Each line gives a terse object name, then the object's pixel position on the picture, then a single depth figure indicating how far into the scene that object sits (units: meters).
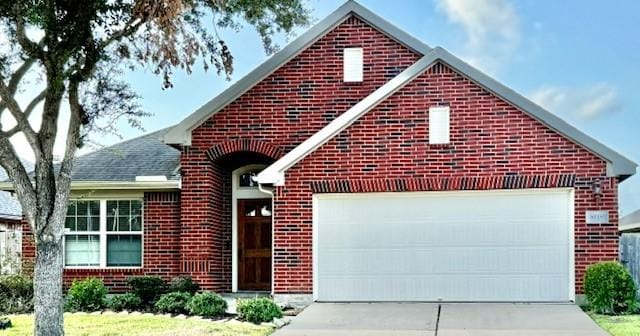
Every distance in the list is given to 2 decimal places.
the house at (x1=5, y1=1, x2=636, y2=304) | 16.67
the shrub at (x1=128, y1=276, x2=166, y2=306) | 17.62
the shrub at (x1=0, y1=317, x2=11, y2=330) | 14.54
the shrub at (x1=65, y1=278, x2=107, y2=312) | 17.19
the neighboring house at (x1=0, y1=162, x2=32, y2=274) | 19.42
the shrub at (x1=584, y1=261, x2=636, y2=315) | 15.70
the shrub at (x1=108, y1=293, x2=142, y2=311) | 17.06
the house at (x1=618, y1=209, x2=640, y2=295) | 18.80
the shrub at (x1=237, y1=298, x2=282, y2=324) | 14.59
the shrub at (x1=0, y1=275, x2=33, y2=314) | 17.61
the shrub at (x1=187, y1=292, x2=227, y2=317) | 15.61
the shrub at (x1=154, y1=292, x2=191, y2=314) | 16.23
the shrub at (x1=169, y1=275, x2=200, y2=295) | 17.67
